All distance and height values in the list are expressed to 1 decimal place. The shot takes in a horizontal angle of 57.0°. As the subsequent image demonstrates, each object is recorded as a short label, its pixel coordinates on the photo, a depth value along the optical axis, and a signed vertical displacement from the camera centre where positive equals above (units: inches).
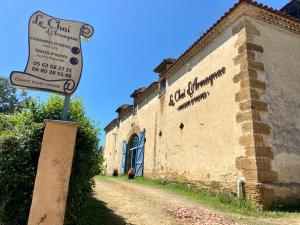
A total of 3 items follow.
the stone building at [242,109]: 306.0 +98.4
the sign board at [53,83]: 148.3 +55.5
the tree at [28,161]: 158.9 +9.7
